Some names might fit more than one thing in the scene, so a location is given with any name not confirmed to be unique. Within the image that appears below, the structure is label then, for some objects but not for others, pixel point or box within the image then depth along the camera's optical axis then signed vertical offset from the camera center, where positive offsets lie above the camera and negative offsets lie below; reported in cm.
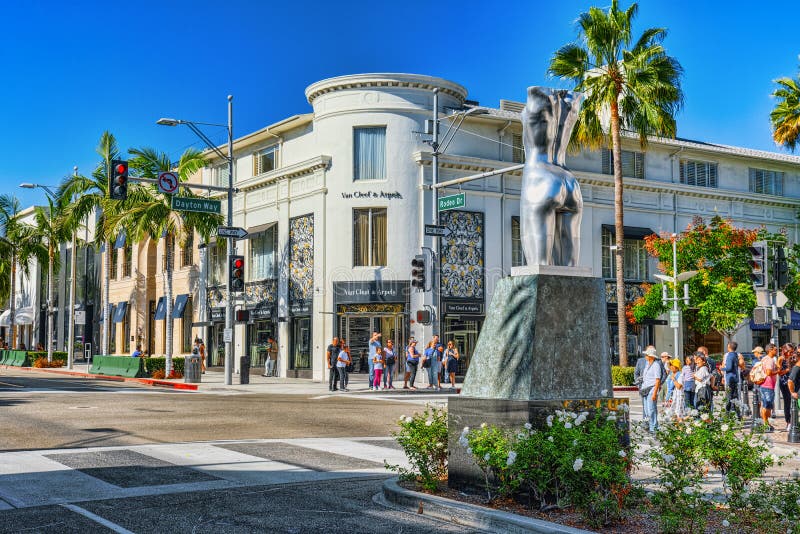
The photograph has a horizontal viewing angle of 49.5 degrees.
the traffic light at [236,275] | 3033 +196
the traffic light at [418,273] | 2927 +193
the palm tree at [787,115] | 3098 +772
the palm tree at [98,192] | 4050 +669
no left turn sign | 2652 +458
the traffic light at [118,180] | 2356 +411
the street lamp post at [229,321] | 3186 +38
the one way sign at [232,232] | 3051 +352
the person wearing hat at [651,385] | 1678 -109
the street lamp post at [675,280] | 3394 +198
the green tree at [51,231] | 4616 +575
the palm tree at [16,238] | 5375 +596
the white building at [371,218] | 3494 +477
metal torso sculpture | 912 +149
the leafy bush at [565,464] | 722 -114
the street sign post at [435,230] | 2955 +342
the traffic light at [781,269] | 1784 +123
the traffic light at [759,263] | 1752 +133
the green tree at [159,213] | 3662 +504
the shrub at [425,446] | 889 -118
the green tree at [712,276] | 3638 +229
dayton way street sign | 2811 +418
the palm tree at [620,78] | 2941 +858
